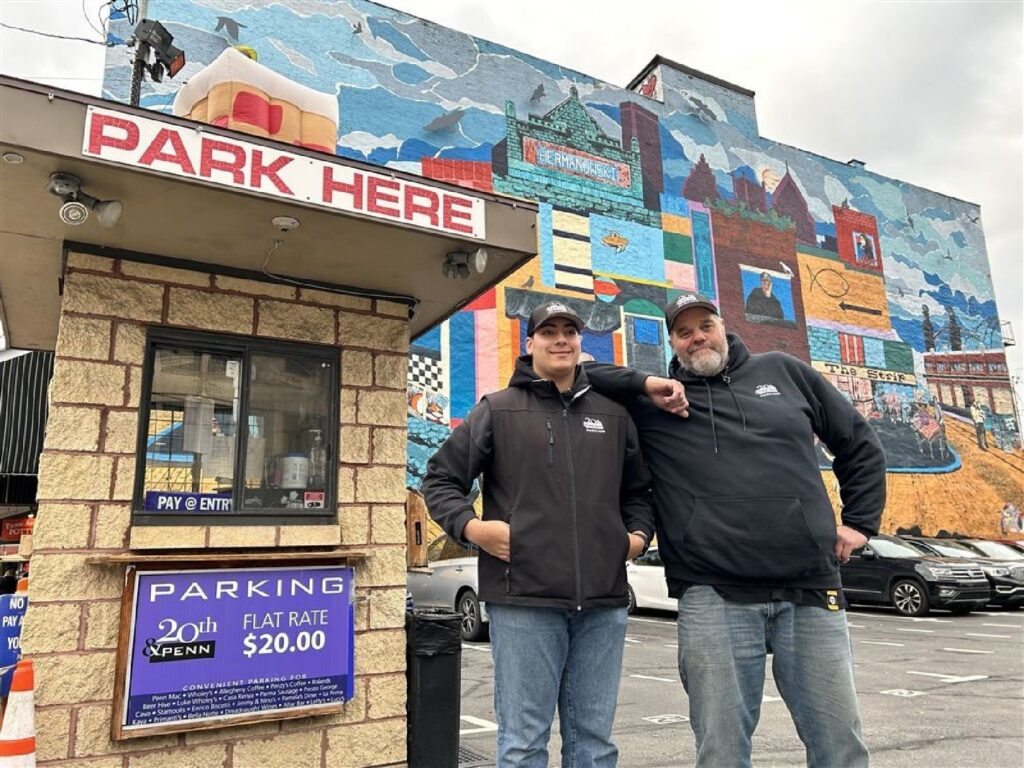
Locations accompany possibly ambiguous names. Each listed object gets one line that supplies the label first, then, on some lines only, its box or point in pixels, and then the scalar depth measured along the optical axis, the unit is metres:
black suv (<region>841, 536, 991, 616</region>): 13.27
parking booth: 3.64
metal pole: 6.41
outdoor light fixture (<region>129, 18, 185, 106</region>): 6.48
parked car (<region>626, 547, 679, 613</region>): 13.40
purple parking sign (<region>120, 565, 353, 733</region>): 3.85
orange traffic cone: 3.39
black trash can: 4.49
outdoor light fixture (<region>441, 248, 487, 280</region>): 4.35
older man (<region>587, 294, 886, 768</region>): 2.59
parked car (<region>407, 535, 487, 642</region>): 10.66
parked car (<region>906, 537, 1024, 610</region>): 14.36
